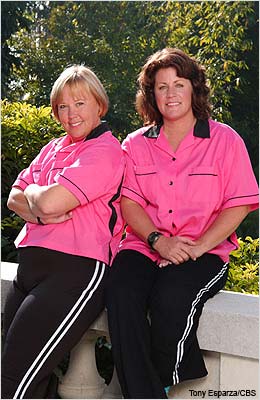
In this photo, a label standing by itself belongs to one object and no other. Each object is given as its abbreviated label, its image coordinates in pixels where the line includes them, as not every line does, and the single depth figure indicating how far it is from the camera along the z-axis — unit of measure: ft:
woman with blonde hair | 8.59
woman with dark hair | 8.23
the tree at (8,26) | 36.76
